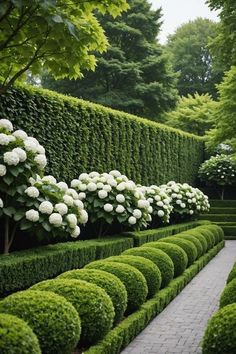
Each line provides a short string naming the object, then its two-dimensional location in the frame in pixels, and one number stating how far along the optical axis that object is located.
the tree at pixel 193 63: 43.33
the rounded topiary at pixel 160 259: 8.00
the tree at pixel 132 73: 29.17
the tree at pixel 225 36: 12.22
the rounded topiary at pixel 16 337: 3.15
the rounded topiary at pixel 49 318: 4.00
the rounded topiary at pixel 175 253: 9.10
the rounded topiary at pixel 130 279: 6.26
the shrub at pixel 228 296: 5.05
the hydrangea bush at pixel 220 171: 25.58
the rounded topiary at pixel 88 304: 4.76
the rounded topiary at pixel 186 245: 10.38
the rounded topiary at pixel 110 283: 5.49
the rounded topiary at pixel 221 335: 4.04
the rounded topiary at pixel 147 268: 7.03
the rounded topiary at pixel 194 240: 11.65
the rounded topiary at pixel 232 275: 6.32
